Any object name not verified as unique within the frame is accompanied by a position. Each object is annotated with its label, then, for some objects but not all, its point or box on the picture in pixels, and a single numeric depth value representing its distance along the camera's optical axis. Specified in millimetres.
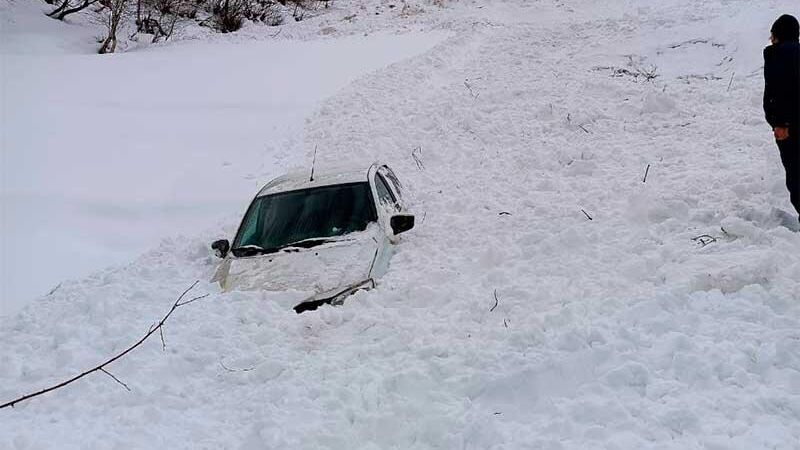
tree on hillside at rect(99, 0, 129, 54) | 18656
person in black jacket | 5840
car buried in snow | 5863
